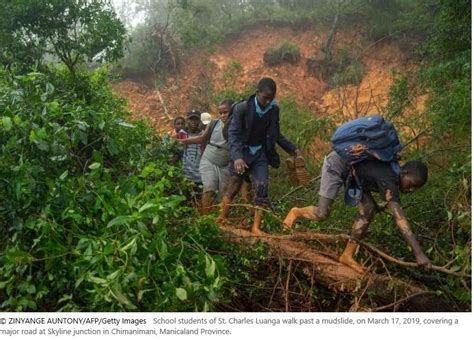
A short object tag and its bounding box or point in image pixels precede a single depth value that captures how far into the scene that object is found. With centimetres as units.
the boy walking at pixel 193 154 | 375
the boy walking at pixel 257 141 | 290
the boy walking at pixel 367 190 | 229
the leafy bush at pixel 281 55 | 1156
